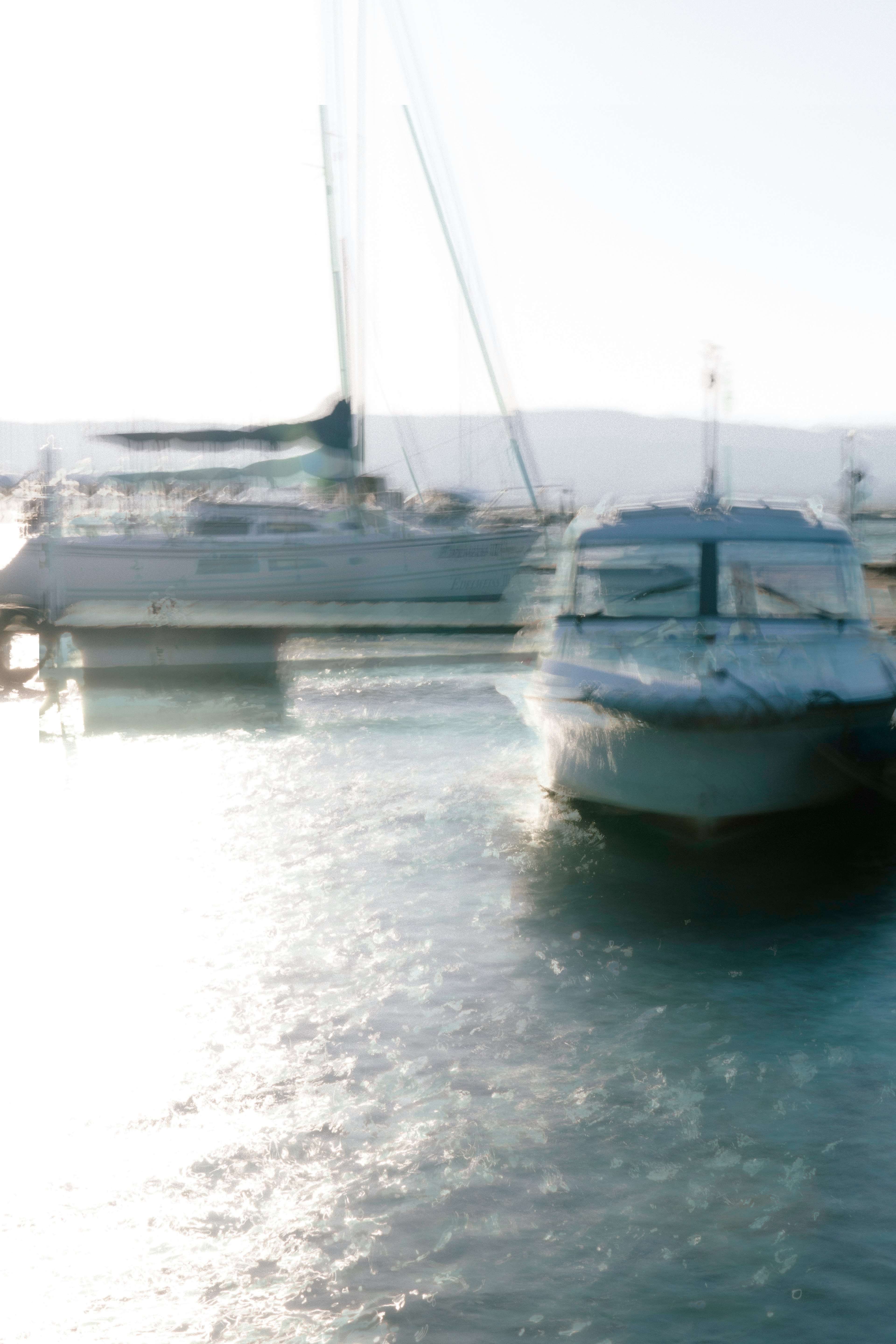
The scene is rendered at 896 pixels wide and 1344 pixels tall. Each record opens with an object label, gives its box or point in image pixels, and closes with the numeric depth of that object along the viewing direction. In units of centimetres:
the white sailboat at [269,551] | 3197
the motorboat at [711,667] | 995
